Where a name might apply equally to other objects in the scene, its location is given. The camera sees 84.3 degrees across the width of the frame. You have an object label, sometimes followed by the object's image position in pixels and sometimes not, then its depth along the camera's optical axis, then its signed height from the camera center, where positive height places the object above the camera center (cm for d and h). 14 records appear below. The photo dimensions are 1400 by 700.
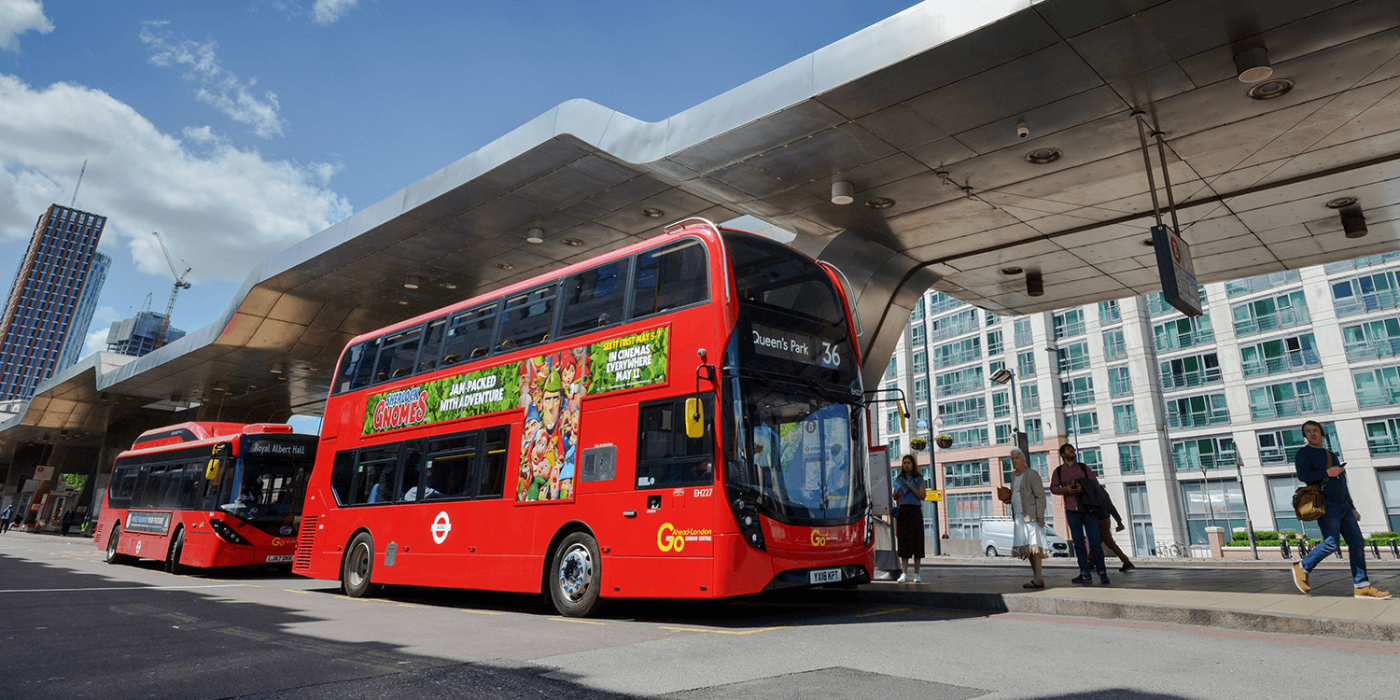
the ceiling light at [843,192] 1130 +550
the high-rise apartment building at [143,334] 16700 +4674
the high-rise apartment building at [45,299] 15625 +5074
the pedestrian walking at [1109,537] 1131 +80
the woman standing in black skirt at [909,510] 1101 +104
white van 4147 +255
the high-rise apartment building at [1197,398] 4169 +1206
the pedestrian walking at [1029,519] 905 +80
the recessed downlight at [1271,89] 847 +541
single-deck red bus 1557 +125
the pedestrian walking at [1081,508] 959 +101
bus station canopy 790 +567
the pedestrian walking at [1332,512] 730 +83
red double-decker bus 736 +145
